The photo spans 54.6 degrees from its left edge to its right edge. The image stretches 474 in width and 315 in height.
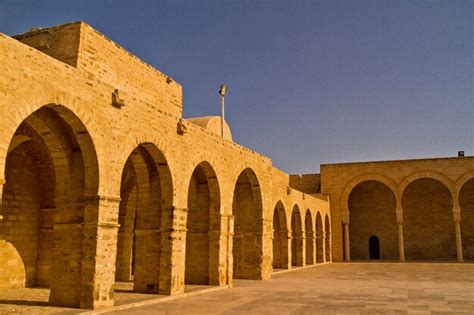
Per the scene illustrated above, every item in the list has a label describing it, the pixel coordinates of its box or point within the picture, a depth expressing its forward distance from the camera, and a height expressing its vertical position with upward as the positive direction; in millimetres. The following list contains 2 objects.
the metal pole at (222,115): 19000 +5132
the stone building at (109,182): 8328 +1397
